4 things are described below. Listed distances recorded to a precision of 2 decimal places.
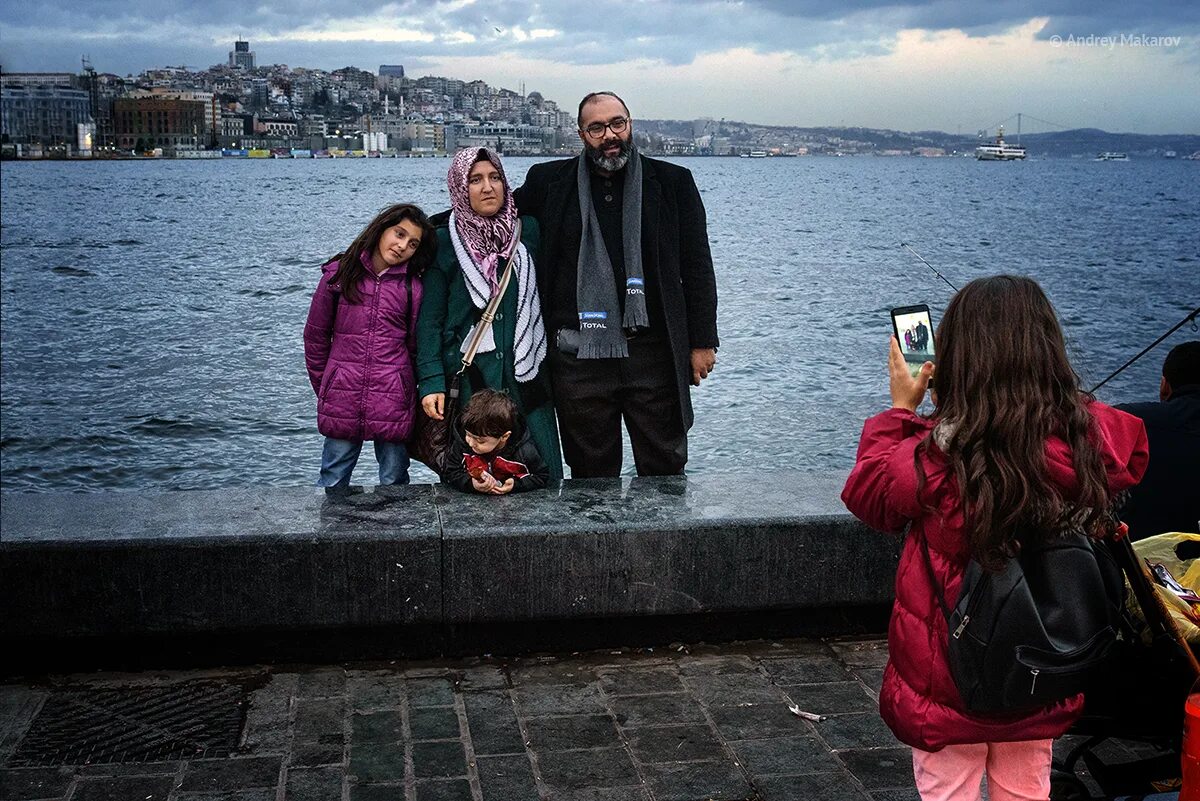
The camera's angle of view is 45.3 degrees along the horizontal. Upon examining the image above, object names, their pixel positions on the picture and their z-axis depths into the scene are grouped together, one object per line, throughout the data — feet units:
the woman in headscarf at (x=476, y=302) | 17.76
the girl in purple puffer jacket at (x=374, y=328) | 17.81
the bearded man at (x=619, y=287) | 18.04
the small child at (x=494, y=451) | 16.80
